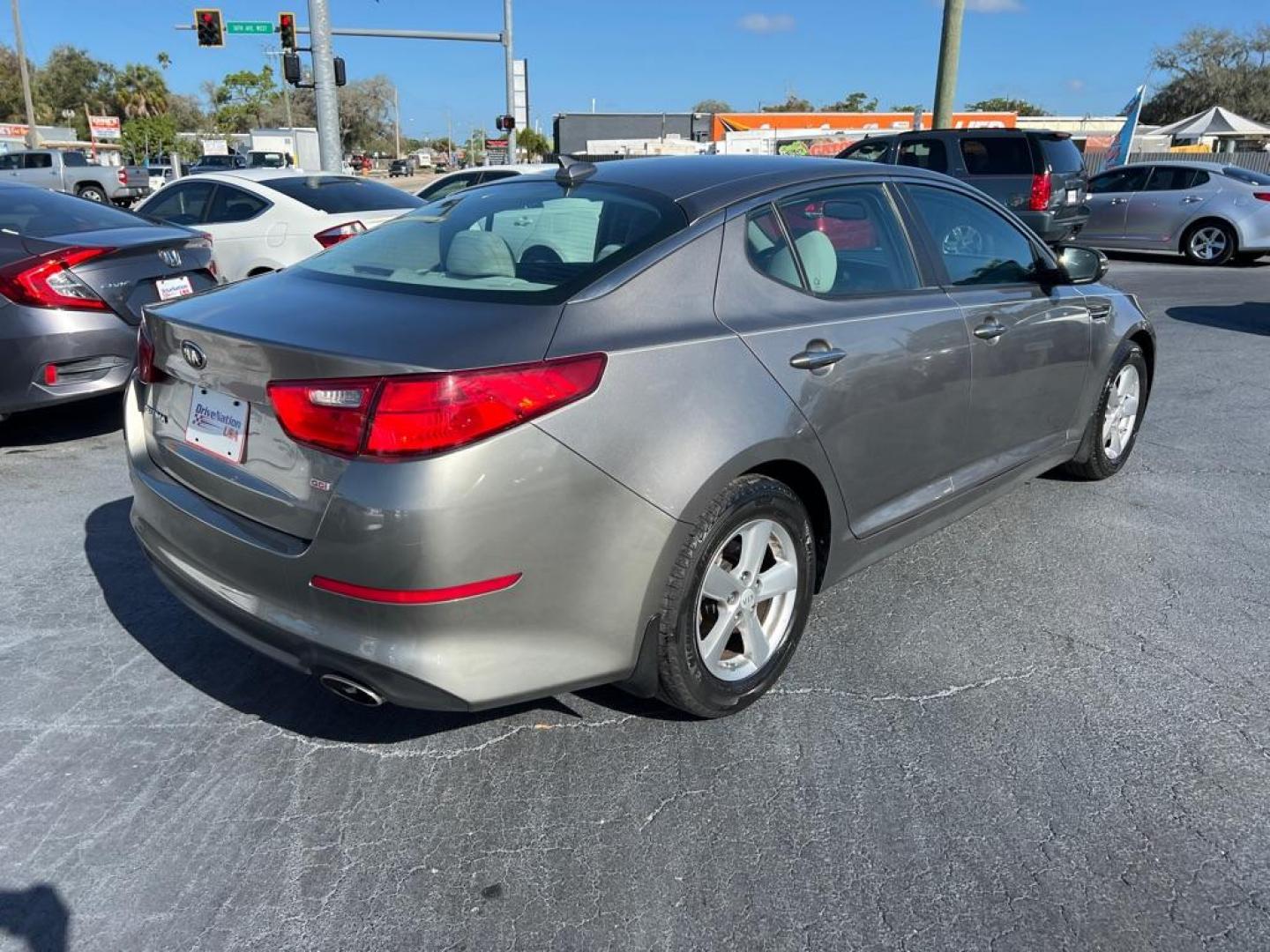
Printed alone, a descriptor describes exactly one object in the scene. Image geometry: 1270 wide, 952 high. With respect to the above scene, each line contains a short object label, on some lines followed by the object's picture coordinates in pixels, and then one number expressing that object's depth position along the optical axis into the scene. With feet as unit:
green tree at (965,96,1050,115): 260.23
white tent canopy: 118.93
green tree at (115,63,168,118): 265.40
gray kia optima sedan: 7.29
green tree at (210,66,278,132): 283.18
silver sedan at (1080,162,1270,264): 47.73
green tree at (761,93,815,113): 286.46
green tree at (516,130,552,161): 287.69
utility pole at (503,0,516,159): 91.84
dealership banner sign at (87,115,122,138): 228.43
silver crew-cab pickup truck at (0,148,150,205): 95.66
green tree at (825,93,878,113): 291.38
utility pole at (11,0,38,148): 148.87
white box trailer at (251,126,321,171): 114.83
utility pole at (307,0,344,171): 54.13
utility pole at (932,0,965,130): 54.08
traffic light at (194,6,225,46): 72.74
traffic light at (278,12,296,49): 67.72
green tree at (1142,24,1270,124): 187.73
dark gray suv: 41.39
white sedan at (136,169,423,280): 27.78
